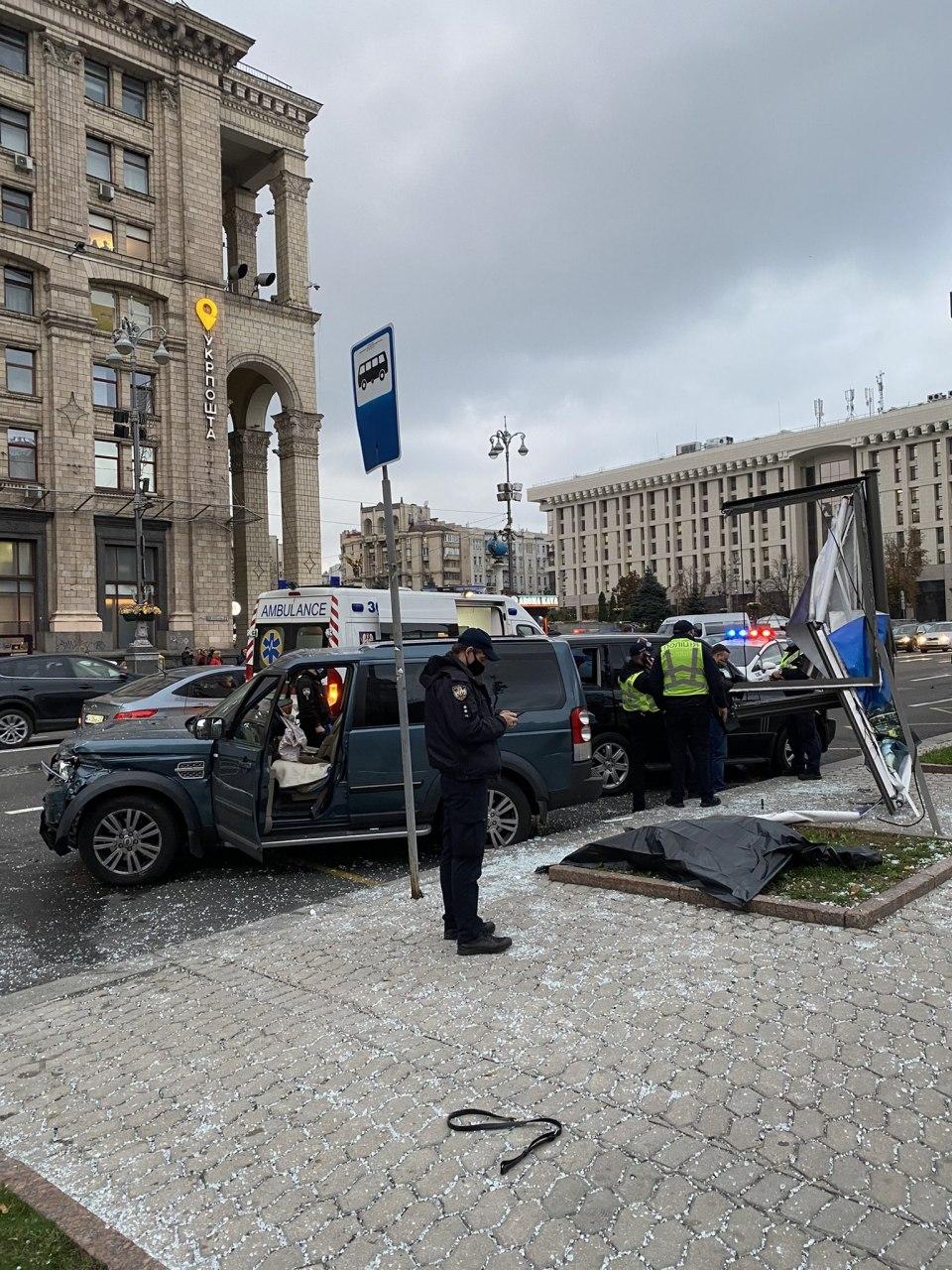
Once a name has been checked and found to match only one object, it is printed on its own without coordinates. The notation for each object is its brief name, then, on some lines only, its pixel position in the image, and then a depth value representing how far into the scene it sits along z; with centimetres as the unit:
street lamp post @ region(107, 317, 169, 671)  2619
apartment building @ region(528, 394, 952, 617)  11388
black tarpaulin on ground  575
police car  1238
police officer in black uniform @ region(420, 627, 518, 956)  513
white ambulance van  1457
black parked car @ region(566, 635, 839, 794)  1061
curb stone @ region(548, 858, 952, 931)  516
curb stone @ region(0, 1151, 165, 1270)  276
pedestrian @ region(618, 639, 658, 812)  998
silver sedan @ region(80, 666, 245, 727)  1365
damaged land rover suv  732
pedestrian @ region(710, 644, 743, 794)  994
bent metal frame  748
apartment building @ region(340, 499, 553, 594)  14488
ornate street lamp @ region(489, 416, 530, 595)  3431
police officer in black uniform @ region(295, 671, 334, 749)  888
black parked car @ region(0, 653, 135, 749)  1780
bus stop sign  620
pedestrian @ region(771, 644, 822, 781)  1061
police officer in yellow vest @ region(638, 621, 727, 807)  923
